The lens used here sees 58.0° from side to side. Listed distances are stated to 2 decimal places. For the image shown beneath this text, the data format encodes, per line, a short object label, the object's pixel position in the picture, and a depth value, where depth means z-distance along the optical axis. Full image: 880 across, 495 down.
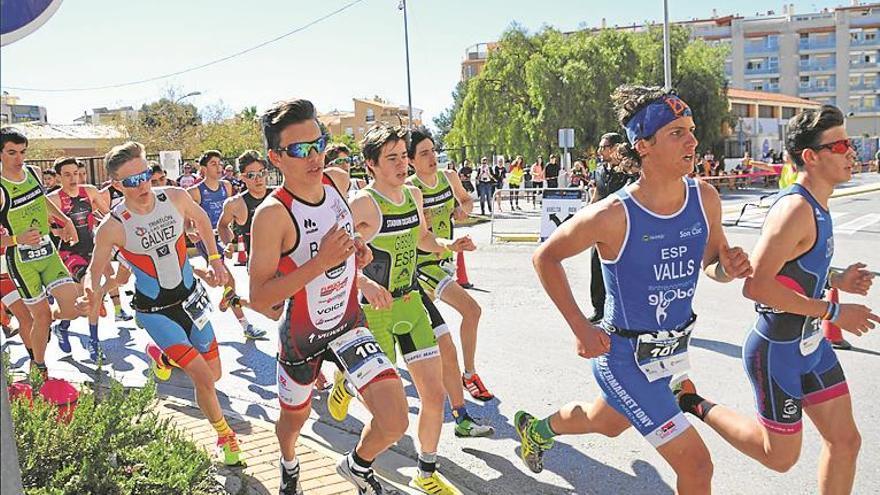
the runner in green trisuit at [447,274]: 5.55
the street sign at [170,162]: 24.27
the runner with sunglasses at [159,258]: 5.39
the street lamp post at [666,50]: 26.68
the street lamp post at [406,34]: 39.38
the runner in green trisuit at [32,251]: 7.15
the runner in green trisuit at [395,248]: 4.81
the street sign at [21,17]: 2.18
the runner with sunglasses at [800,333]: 3.65
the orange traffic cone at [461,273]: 11.94
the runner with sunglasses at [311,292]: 3.75
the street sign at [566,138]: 28.44
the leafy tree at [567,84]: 41.03
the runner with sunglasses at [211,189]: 11.03
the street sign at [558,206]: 15.77
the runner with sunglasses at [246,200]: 8.79
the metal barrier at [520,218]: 17.78
